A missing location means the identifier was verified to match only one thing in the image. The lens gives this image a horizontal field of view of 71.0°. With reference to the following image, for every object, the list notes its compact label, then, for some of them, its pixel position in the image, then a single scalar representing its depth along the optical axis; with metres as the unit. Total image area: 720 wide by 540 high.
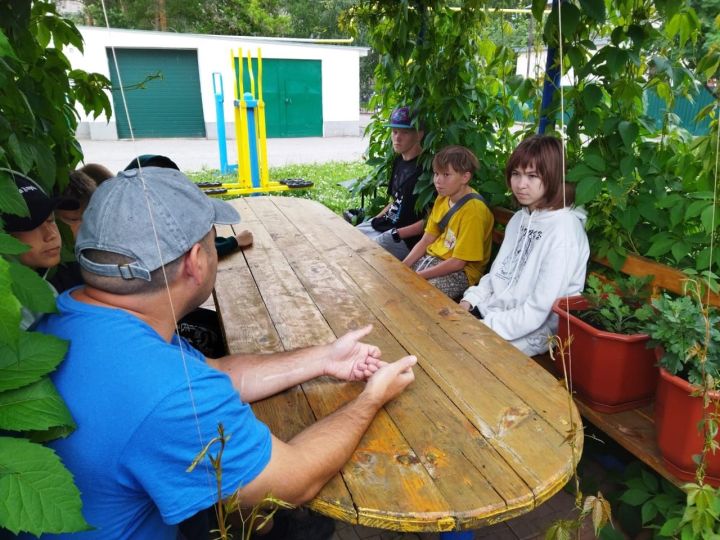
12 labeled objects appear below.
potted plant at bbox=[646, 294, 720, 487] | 1.32
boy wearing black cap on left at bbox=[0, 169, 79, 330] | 1.32
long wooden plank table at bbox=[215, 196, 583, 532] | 0.98
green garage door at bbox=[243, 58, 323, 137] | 15.62
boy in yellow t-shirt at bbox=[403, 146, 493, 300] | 2.63
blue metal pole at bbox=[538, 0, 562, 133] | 2.36
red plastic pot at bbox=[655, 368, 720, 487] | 1.32
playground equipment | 7.42
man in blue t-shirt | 0.88
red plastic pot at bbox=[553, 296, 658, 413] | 1.62
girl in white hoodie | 2.00
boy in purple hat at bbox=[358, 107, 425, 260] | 3.42
